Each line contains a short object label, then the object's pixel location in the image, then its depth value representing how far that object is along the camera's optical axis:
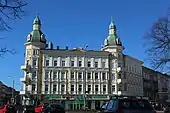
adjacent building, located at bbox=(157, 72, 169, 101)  79.19
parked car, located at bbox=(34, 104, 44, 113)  28.48
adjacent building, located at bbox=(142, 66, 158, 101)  71.18
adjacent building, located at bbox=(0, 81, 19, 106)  90.95
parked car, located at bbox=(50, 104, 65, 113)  23.57
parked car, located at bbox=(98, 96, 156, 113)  8.56
